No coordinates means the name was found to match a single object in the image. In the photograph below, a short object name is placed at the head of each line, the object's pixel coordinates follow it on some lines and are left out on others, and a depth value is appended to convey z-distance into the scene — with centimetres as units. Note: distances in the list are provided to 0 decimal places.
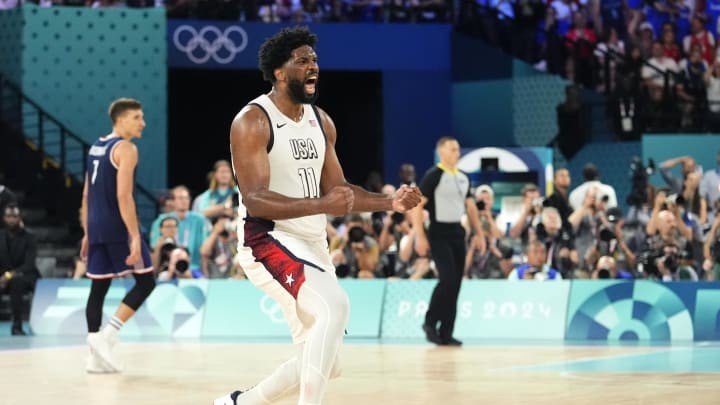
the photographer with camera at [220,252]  1612
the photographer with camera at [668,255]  1488
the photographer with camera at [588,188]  1667
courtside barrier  1387
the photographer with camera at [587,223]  1582
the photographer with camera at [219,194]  1647
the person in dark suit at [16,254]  1566
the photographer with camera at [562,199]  1590
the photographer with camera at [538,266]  1510
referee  1323
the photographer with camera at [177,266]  1538
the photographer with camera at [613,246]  1549
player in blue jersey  1052
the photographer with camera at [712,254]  1481
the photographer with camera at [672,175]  1678
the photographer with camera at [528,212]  1641
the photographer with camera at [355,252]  1559
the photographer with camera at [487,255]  1583
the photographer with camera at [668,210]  1540
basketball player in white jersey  656
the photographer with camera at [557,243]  1535
